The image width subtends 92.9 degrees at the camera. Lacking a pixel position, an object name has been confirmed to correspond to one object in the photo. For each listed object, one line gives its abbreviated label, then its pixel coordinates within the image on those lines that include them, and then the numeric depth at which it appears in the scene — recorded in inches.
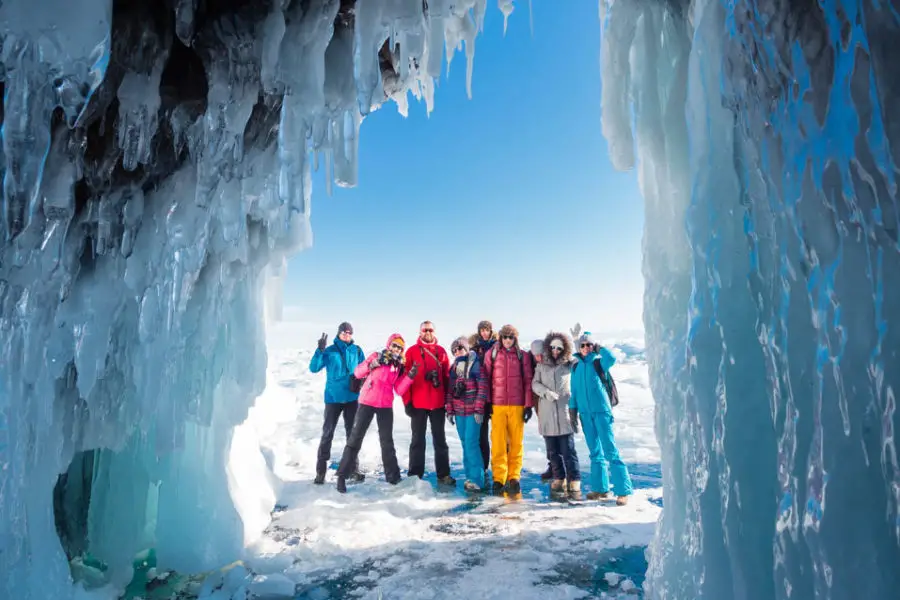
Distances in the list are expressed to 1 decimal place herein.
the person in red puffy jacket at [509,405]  215.0
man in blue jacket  240.8
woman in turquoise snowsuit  197.9
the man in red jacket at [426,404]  236.4
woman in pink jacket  227.8
